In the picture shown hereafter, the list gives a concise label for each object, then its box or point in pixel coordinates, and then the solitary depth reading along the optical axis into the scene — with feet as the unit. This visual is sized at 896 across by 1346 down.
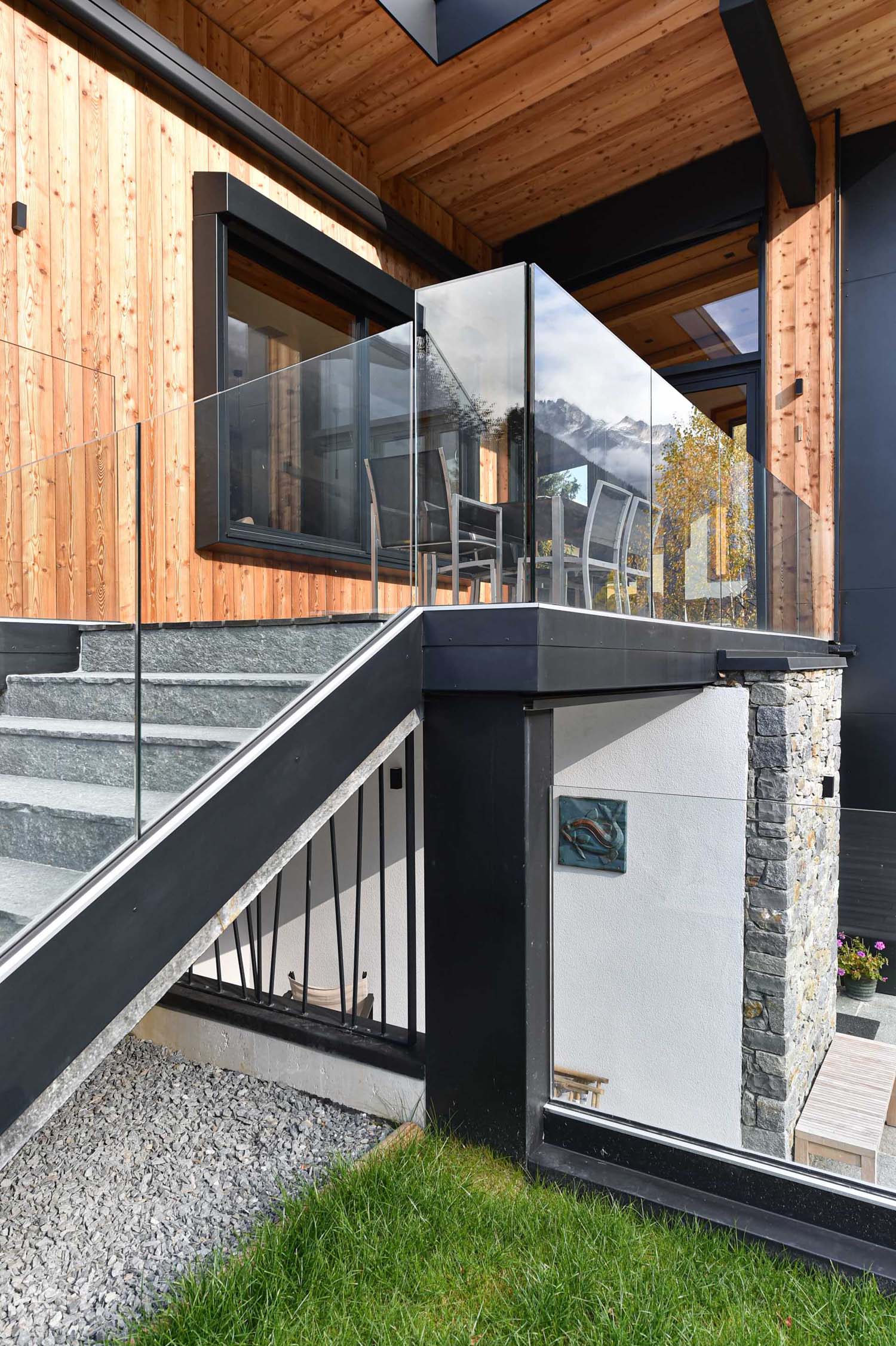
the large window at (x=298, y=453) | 9.16
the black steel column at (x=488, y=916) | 8.35
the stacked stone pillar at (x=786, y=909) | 8.98
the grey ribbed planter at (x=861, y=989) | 8.23
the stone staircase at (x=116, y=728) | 5.94
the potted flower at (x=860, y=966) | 8.10
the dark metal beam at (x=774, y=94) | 15.28
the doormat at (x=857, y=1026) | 8.66
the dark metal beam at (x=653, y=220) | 20.03
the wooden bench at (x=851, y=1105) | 8.27
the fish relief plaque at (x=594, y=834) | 8.37
